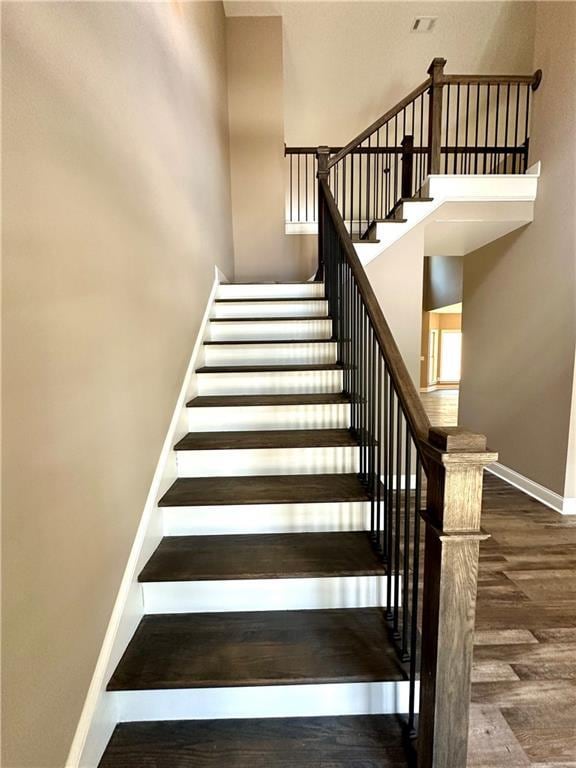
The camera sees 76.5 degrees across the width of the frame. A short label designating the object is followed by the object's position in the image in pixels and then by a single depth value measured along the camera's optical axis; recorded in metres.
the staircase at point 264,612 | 1.10
